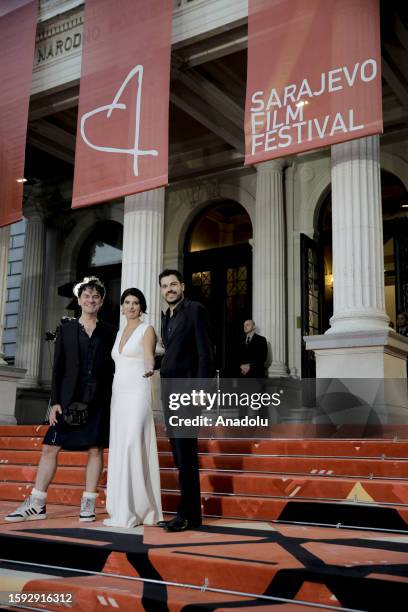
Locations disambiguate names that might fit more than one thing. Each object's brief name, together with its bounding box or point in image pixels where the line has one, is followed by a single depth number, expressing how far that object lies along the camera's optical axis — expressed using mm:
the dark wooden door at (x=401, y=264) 9867
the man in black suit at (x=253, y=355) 9695
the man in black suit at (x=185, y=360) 3953
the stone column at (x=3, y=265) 10508
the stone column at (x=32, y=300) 14305
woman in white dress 4180
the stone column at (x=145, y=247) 8750
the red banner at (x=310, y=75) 6547
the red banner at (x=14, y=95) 9258
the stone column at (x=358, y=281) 6922
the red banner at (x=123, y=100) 7730
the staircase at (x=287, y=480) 4223
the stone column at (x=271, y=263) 11109
